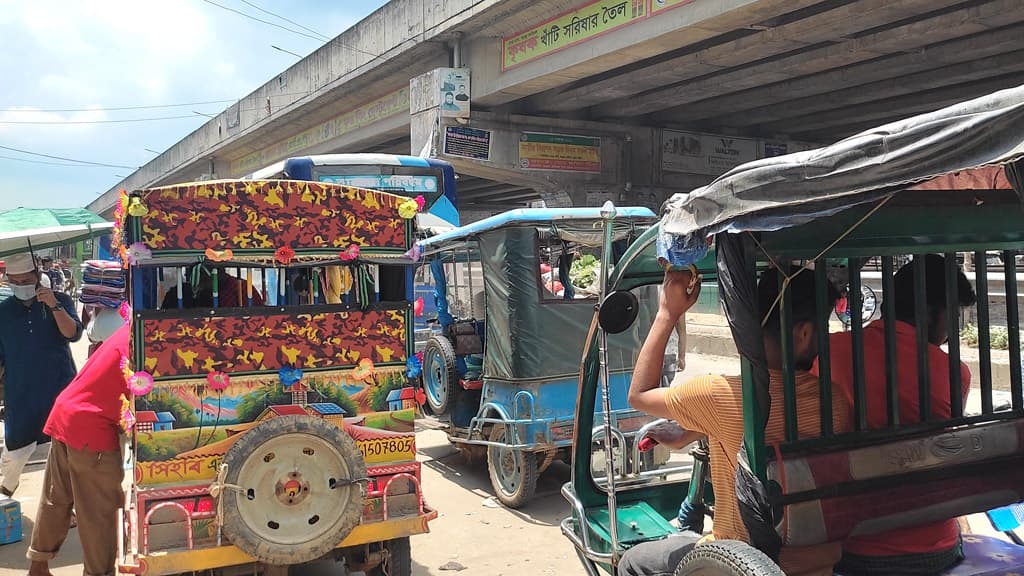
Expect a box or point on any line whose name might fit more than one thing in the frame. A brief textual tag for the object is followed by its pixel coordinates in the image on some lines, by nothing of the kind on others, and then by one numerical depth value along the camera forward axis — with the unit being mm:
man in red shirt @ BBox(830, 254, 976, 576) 2557
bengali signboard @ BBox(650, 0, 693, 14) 11109
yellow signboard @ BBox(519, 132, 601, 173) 17375
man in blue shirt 5355
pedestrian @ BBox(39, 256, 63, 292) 16317
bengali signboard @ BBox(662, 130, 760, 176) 19359
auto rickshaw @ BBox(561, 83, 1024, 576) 2137
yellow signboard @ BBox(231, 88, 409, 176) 18422
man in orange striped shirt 2539
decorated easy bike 3568
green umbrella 5023
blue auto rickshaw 6195
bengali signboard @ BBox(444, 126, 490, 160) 15953
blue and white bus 11320
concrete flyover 11539
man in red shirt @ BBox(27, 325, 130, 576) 3973
